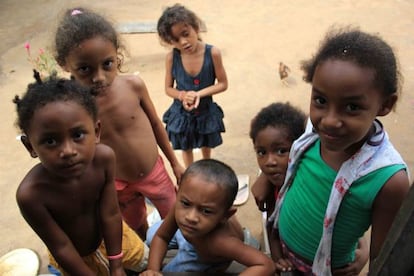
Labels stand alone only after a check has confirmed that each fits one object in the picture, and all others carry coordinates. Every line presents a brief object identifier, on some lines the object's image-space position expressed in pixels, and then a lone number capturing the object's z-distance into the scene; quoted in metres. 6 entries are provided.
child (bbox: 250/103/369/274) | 1.74
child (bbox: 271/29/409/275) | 1.21
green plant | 4.30
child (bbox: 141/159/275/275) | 1.51
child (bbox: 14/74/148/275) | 1.37
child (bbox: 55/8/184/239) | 1.83
